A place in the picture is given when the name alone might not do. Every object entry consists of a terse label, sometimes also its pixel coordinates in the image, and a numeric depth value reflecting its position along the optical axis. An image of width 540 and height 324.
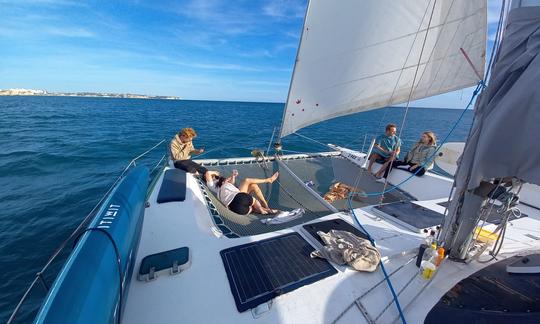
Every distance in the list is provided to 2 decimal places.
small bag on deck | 2.11
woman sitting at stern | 5.63
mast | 1.30
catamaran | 1.43
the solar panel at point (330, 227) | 2.64
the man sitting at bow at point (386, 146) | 5.71
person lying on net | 4.07
